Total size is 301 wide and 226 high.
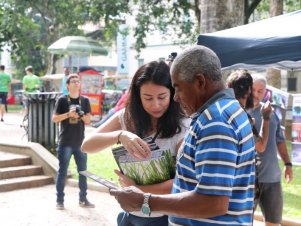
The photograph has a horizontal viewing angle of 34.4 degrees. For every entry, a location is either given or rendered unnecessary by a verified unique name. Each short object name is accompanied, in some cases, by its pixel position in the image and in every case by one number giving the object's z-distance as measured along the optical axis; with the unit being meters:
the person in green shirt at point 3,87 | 15.95
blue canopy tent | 4.20
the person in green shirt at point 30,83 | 15.33
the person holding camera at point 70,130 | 6.53
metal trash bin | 9.75
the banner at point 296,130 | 7.87
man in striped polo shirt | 1.68
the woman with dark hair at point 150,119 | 2.48
